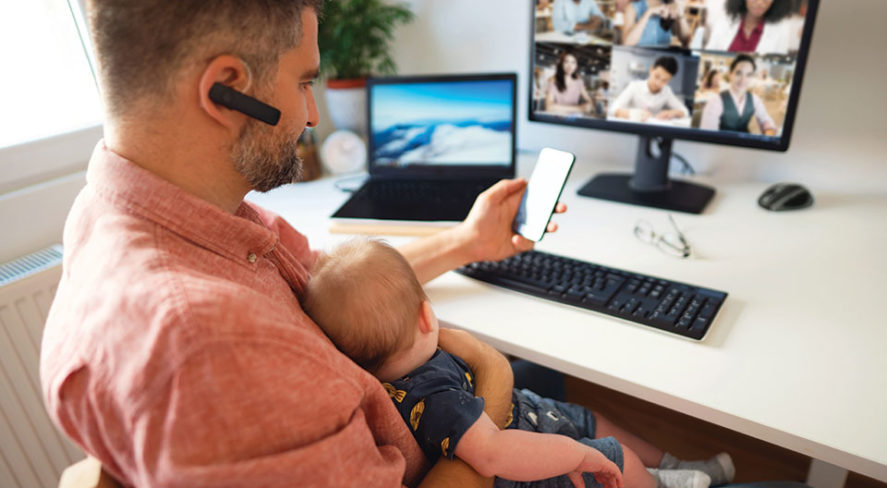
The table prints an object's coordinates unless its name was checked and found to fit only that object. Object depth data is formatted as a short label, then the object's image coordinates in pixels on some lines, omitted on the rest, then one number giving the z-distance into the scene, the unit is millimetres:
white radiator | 1150
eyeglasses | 1159
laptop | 1478
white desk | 753
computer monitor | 1146
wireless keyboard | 930
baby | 753
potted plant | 1649
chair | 535
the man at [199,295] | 500
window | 1277
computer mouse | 1304
